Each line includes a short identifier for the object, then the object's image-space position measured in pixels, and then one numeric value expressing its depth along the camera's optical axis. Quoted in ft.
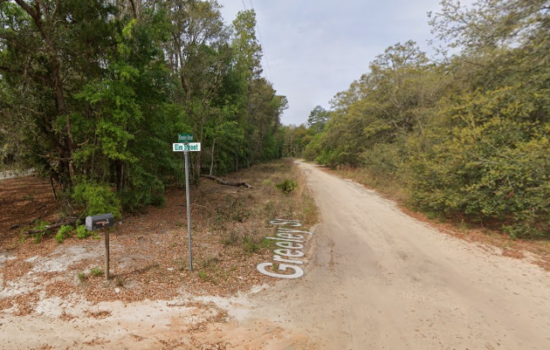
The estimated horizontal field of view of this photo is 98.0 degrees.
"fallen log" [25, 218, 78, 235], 18.84
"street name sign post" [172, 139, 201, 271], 13.10
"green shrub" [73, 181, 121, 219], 19.21
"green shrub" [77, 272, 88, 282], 12.60
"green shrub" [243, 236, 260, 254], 17.26
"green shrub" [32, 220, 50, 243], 18.16
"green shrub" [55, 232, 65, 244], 17.95
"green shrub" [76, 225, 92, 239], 18.78
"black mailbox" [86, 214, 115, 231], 11.40
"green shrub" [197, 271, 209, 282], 13.24
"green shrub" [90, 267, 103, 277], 13.12
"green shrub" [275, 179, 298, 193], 41.01
